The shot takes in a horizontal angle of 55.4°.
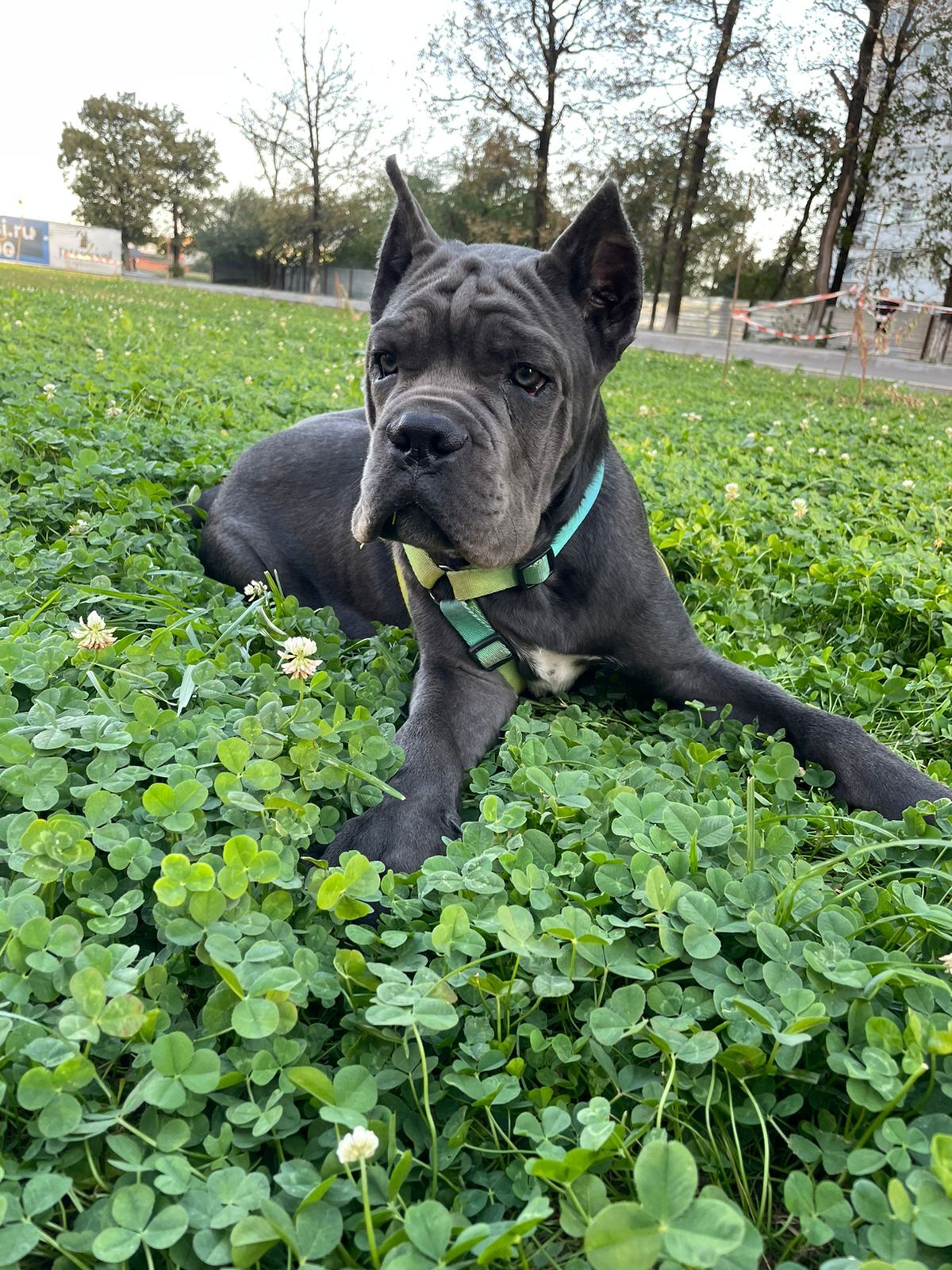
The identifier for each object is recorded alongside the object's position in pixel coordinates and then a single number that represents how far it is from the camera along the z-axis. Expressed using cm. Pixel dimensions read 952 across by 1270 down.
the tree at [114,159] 6788
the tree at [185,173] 6950
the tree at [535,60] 2839
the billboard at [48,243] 5100
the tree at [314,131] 4044
